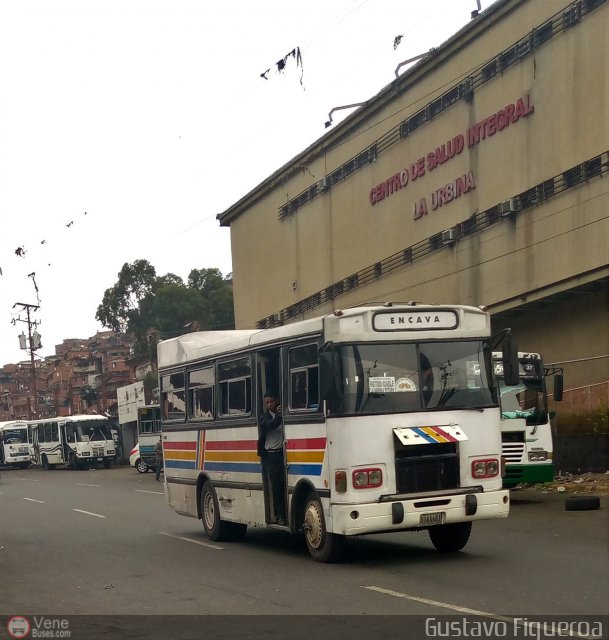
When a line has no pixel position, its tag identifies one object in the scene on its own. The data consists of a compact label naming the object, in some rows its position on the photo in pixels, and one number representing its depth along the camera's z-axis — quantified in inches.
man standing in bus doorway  521.7
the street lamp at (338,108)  1599.3
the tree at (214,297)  3307.1
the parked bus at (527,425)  779.4
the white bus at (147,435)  1811.0
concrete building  1074.1
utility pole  3129.9
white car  1824.6
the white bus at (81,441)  2214.6
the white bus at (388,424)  455.2
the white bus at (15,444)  2618.1
